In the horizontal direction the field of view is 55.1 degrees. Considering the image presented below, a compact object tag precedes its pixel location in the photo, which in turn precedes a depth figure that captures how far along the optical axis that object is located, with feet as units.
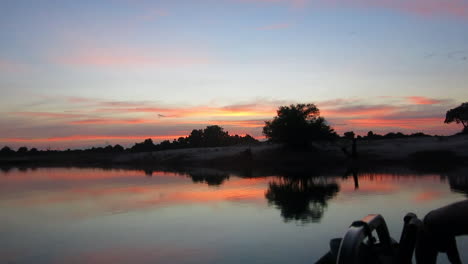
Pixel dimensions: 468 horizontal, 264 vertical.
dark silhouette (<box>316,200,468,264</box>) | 11.98
